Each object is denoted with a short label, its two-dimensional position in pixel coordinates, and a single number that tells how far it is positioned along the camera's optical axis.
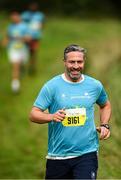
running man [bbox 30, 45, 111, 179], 8.19
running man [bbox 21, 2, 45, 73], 23.27
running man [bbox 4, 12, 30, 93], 21.59
